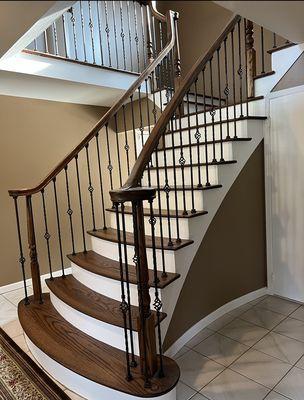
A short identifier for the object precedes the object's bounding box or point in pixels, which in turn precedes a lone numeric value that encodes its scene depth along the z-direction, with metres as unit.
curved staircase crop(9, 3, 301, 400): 1.62
